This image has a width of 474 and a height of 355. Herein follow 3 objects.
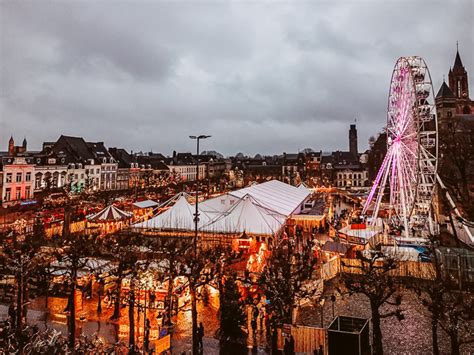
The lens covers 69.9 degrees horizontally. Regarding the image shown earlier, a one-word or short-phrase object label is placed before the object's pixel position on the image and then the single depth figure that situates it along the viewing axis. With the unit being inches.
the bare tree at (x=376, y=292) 425.7
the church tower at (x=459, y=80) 3499.0
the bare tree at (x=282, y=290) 462.0
